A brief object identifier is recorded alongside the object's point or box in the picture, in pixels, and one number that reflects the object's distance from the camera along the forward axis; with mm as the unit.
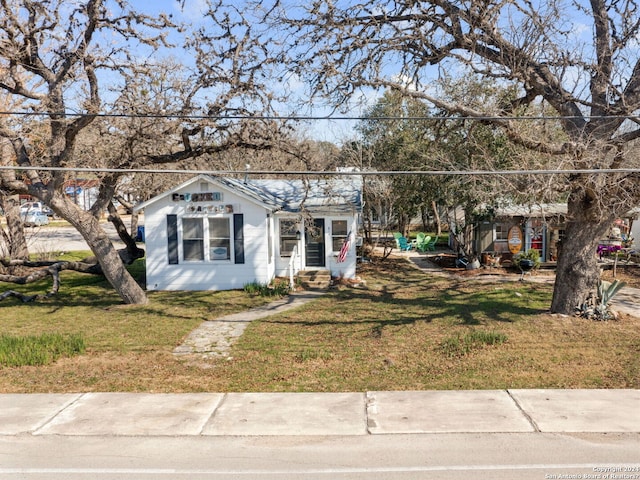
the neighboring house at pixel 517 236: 22844
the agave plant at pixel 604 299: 12461
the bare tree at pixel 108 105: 12180
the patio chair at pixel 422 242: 28531
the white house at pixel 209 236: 17469
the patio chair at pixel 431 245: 28920
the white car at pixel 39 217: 46444
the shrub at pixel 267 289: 16719
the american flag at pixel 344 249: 18359
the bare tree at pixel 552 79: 11289
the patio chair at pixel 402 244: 28844
